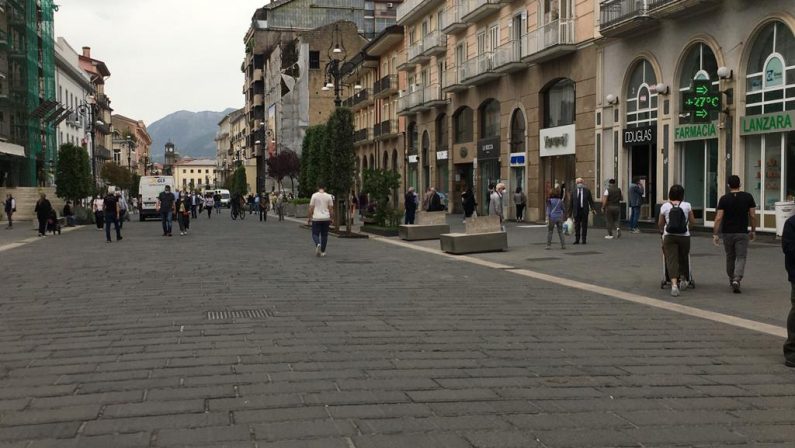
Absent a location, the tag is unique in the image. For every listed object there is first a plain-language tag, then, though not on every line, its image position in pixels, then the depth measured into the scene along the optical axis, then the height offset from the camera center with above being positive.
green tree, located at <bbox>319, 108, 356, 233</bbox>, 27.95 +1.43
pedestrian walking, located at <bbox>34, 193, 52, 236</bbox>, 29.52 -0.55
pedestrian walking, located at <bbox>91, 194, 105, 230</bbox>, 34.62 -0.71
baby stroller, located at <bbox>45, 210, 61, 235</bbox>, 30.78 -1.06
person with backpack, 11.00 -0.58
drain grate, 8.80 -1.35
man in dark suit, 20.41 -0.44
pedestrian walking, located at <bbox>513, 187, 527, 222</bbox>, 33.41 -0.38
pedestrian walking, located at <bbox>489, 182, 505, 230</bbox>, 23.41 -0.25
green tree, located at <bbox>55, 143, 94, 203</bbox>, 40.47 +1.18
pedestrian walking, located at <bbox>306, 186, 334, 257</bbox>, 18.02 -0.53
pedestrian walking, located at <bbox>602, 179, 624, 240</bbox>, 21.98 -0.46
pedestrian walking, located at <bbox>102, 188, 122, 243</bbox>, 24.45 -0.45
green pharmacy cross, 20.62 +2.32
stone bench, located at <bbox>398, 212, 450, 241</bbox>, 24.02 -1.08
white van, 46.50 +0.14
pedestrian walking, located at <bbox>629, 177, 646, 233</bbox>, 24.25 -0.36
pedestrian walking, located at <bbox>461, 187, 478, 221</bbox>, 29.41 -0.34
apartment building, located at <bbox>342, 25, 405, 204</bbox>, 54.22 +7.00
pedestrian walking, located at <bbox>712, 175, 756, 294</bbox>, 11.16 -0.51
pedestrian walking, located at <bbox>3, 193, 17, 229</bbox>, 36.03 -0.48
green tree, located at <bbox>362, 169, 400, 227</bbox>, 26.48 +0.16
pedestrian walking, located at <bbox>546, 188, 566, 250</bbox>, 19.16 -0.53
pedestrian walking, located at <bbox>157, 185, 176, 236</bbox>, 27.17 -0.42
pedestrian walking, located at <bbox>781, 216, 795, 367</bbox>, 6.43 -0.62
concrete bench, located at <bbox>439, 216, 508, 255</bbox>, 18.75 -1.09
